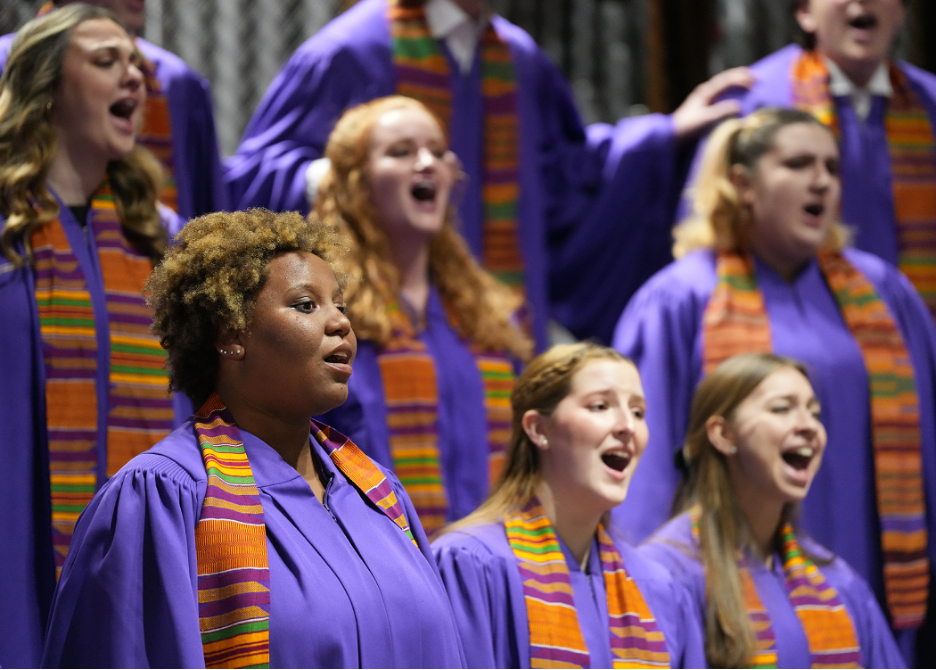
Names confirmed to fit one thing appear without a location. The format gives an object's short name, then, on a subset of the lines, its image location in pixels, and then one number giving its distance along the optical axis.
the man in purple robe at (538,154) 8.91
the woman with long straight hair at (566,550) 5.99
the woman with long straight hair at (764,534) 6.85
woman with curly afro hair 4.02
